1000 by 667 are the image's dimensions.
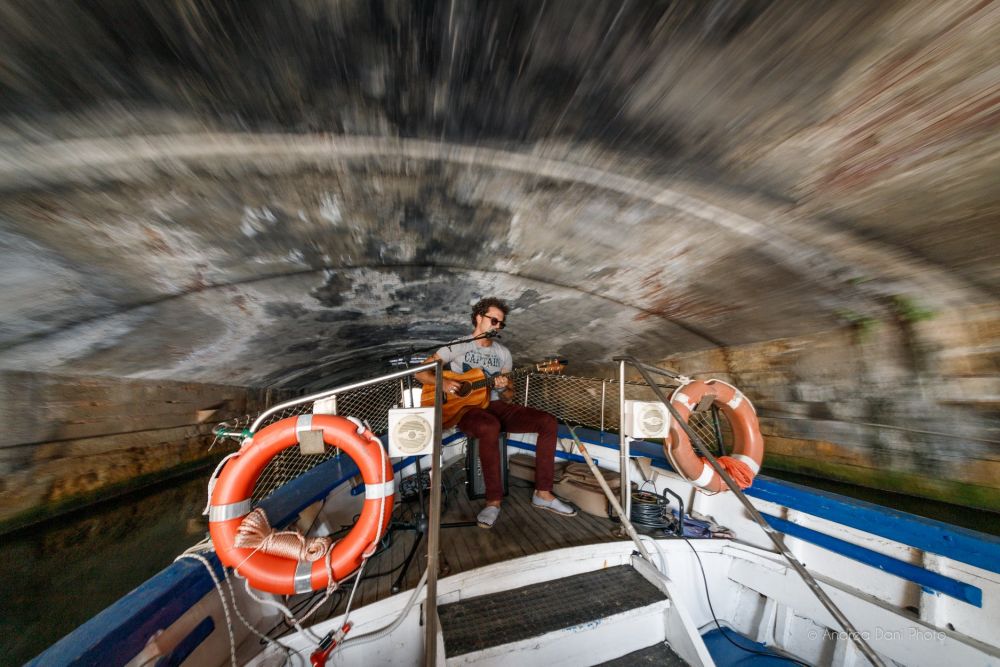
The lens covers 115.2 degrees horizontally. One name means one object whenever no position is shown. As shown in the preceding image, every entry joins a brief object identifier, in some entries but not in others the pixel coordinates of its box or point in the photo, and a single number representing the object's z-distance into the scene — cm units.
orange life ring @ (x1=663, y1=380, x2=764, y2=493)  219
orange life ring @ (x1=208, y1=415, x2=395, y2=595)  146
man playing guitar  241
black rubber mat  143
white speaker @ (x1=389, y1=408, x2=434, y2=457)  183
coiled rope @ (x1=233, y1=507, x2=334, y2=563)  149
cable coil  220
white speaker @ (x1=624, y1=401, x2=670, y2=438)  221
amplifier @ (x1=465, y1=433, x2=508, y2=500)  282
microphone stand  191
